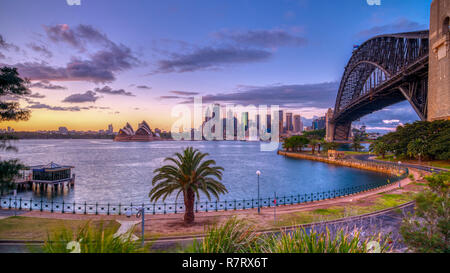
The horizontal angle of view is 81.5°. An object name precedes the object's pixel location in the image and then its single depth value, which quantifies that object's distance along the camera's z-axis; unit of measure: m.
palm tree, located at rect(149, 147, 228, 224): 20.86
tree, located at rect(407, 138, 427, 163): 59.00
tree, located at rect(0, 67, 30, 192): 13.18
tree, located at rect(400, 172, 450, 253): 9.09
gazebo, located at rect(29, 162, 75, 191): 46.10
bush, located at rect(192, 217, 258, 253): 7.17
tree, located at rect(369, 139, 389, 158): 75.33
